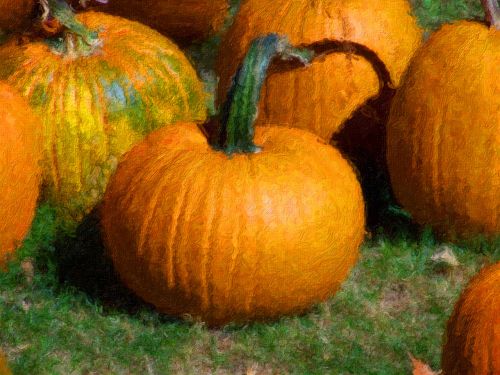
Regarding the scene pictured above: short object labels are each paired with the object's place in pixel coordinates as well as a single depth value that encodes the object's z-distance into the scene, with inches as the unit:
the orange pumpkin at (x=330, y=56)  190.7
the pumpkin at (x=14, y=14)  256.8
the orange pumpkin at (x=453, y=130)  172.4
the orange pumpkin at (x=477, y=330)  123.0
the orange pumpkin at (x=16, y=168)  171.3
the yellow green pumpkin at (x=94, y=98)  182.2
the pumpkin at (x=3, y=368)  98.5
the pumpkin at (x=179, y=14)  257.1
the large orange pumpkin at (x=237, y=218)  154.0
